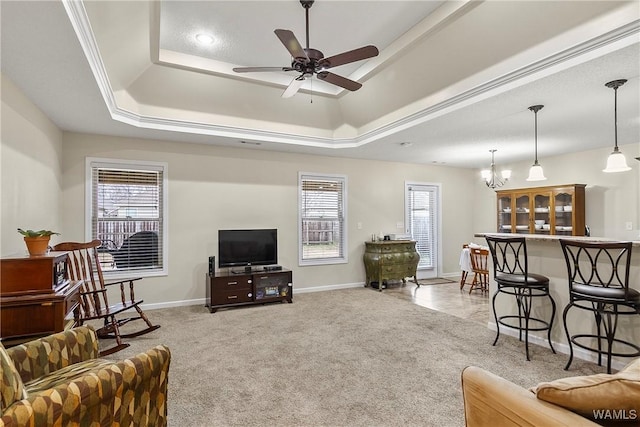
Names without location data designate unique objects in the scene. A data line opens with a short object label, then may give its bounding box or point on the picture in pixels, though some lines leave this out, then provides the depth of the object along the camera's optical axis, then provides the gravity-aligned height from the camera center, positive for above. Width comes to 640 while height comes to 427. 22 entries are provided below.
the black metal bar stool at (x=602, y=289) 2.51 -0.59
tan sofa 1.01 -0.62
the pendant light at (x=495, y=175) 5.46 +0.75
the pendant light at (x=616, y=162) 3.27 +0.54
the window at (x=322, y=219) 5.93 -0.04
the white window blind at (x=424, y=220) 7.12 -0.08
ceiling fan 2.46 +1.28
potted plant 2.48 -0.18
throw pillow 1.01 -0.57
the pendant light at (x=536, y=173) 4.05 +0.53
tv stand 4.69 -1.04
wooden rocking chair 3.17 -0.94
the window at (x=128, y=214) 4.59 +0.06
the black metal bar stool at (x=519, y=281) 3.12 -0.62
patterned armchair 1.21 -0.75
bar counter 2.81 -0.89
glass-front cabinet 5.82 +0.11
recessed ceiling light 3.51 +1.93
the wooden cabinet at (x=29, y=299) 2.22 -0.55
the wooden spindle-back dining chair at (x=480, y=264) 5.55 -0.82
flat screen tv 5.00 -0.47
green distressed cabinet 6.02 -0.82
